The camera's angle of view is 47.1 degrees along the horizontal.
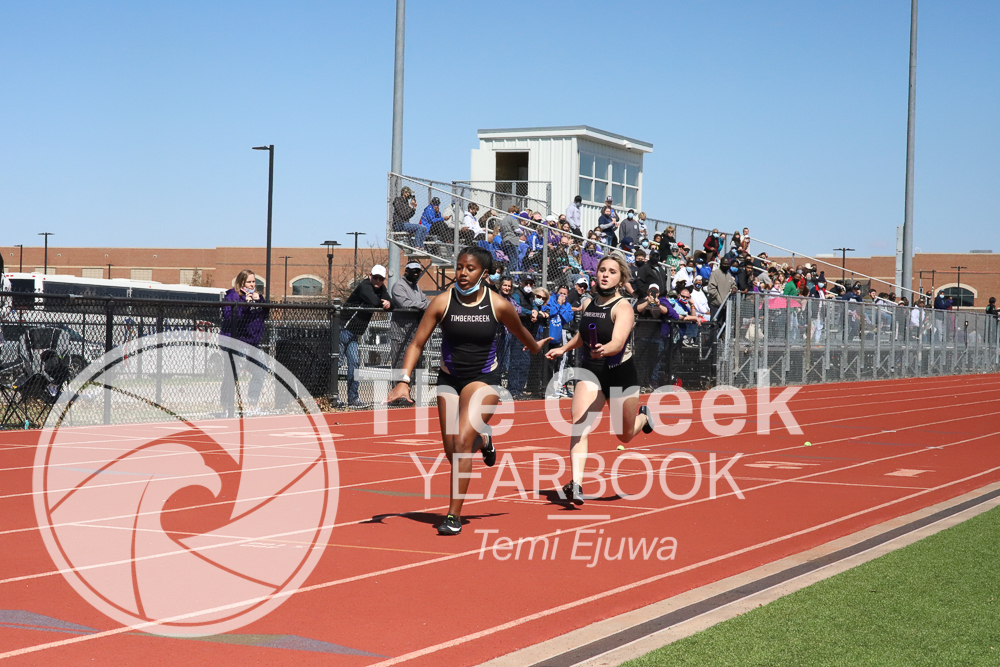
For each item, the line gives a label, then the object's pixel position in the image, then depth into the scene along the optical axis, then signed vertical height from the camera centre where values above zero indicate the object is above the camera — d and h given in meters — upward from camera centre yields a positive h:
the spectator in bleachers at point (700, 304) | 25.83 +0.56
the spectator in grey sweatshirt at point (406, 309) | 19.17 +0.16
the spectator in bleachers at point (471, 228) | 23.23 +1.91
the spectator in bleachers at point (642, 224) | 30.50 +2.83
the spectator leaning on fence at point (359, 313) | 18.55 +0.07
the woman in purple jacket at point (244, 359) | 16.62 -0.63
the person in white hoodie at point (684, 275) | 26.25 +1.24
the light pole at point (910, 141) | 39.06 +6.65
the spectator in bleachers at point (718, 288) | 26.45 +0.98
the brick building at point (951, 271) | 92.00 +5.39
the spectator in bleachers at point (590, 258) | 24.95 +1.47
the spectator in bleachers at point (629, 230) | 29.08 +2.46
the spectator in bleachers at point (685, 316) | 25.05 +0.27
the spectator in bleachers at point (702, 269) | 29.08 +1.55
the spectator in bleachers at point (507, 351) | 20.98 -0.53
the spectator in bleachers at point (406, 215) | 23.06 +2.12
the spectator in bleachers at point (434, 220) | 23.41 +2.05
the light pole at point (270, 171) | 44.31 +5.55
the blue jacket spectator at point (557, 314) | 21.03 +0.18
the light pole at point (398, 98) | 21.53 +4.15
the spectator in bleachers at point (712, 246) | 30.55 +2.29
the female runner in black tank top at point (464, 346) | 8.77 -0.19
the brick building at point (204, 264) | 89.19 +3.76
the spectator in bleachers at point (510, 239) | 23.41 +1.72
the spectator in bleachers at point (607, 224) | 28.70 +2.56
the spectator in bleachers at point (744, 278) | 28.97 +1.34
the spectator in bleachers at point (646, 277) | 24.27 +1.09
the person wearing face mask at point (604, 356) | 9.84 -0.26
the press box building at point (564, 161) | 36.94 +5.40
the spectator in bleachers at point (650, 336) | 23.77 -0.18
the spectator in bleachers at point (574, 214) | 28.64 +2.80
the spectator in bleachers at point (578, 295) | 19.89 +0.54
